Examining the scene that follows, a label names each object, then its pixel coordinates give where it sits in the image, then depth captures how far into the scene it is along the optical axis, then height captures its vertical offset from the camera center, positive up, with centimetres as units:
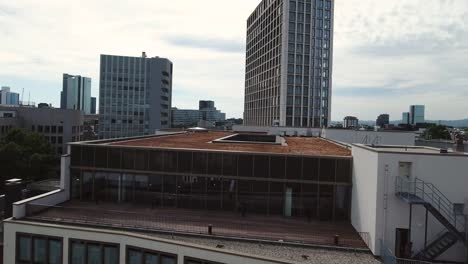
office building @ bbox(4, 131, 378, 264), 2019 -580
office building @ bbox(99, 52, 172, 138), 14362 +1026
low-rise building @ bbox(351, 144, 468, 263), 1994 -379
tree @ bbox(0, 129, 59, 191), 5540 -589
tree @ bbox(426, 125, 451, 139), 10388 -44
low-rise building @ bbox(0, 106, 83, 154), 9919 -68
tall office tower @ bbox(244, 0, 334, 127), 10975 +1942
